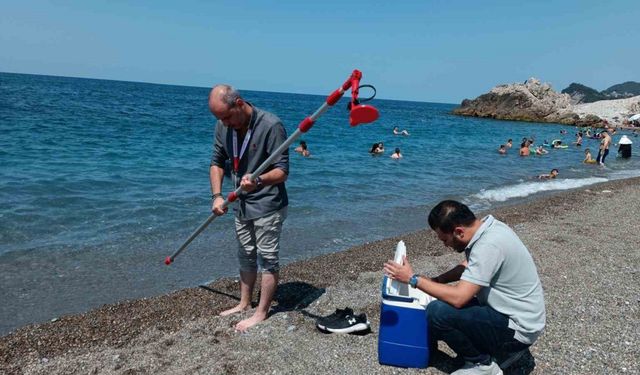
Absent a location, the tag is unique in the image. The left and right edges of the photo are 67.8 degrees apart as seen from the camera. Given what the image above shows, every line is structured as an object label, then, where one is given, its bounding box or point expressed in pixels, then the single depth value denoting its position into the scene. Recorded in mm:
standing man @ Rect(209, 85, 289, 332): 4375
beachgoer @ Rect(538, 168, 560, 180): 18766
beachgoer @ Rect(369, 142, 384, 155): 23662
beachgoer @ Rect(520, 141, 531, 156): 26594
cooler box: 3879
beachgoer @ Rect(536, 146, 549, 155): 27338
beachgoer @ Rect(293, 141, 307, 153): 20672
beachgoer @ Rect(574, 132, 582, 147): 32869
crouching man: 3352
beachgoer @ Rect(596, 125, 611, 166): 23028
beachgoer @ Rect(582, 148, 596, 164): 24125
